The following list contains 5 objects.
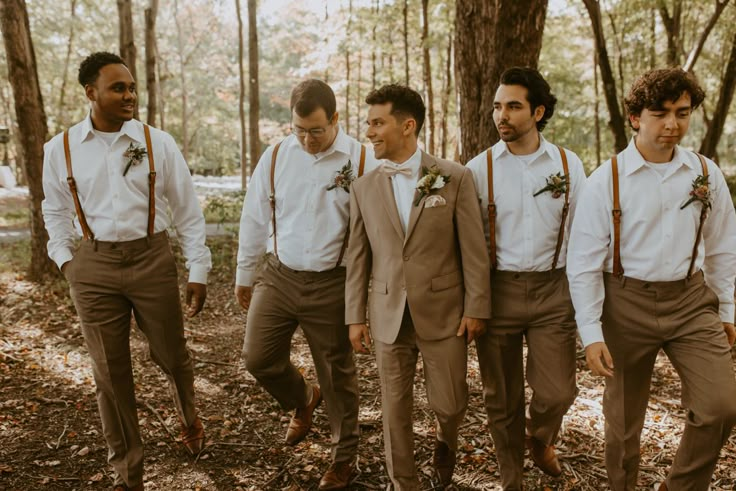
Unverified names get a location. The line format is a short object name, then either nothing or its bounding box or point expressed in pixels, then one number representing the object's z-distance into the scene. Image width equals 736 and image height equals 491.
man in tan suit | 3.09
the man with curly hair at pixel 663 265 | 2.81
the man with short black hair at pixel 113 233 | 3.45
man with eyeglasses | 3.60
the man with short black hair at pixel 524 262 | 3.22
